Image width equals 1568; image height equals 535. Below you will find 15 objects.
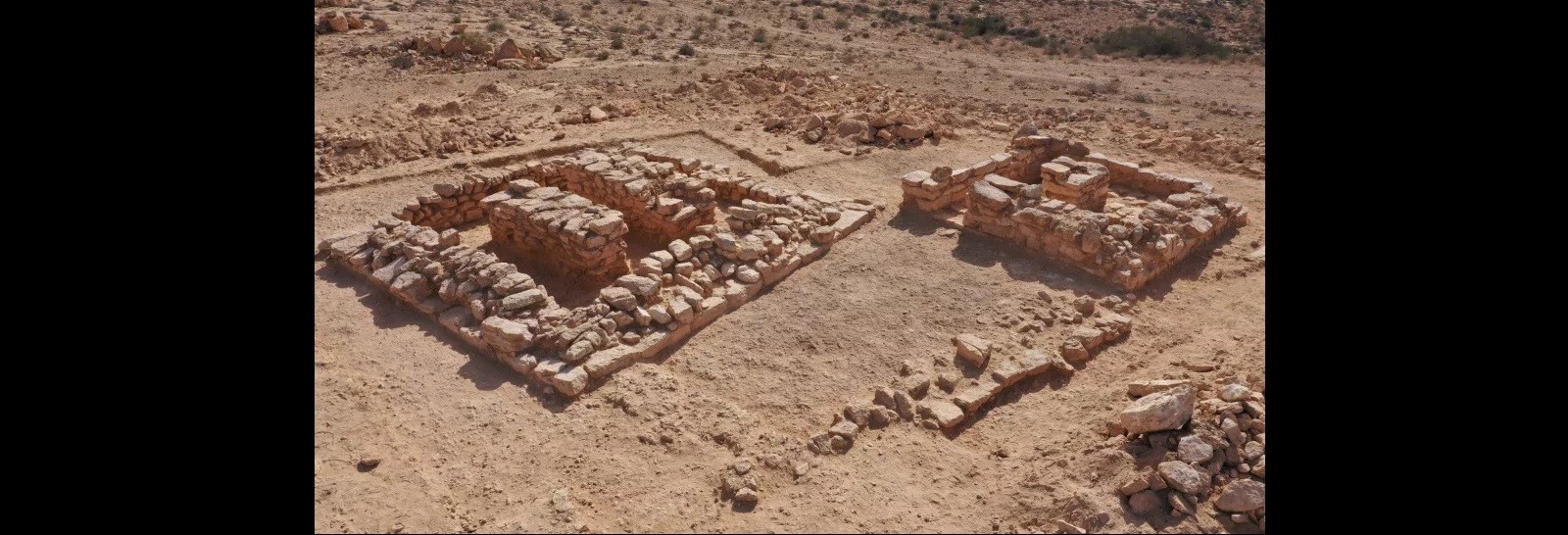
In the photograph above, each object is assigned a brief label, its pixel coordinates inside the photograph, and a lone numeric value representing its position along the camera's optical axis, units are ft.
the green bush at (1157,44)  80.64
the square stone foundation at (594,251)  26.53
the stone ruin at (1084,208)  32.50
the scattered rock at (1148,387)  23.47
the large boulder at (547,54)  70.28
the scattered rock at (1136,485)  19.12
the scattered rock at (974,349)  26.22
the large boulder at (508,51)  67.41
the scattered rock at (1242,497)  18.10
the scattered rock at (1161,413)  20.30
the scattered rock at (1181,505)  18.40
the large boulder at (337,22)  74.59
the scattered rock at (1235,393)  21.31
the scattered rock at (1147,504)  18.78
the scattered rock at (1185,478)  18.71
